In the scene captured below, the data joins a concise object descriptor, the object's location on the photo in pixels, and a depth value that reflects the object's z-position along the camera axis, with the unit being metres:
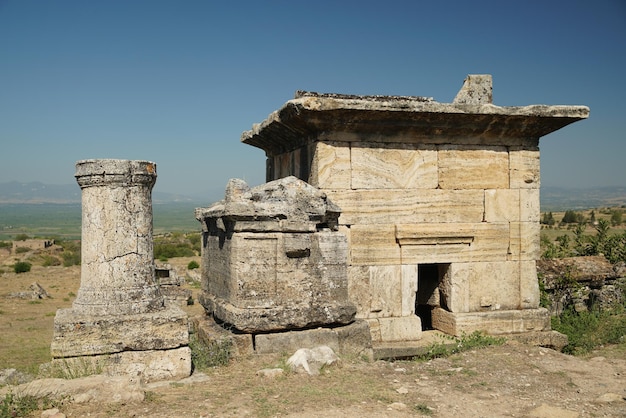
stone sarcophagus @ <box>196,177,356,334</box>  5.89
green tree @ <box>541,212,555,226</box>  40.44
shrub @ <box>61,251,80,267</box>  29.17
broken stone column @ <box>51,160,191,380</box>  5.15
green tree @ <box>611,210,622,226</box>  36.00
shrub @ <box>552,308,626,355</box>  7.47
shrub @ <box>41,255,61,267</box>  29.17
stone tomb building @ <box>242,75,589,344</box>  7.04
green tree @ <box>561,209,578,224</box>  41.31
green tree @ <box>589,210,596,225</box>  37.74
